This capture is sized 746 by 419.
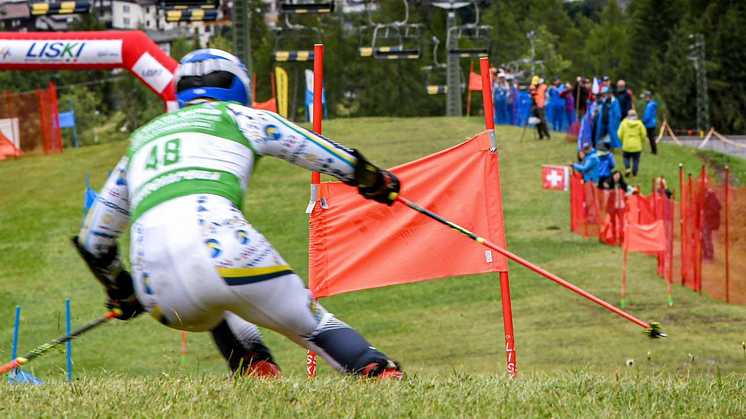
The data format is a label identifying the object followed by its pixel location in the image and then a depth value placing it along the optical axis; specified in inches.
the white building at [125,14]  6600.4
